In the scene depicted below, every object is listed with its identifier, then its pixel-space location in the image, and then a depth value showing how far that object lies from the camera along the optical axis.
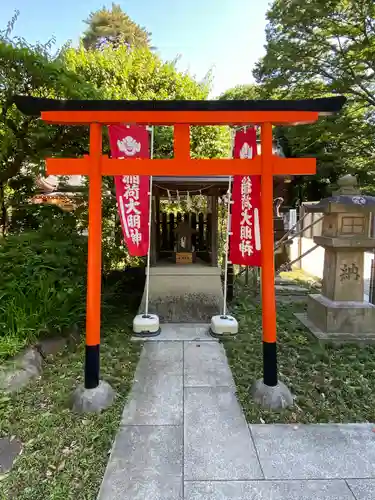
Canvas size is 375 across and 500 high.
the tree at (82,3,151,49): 29.62
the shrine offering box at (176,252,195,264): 6.95
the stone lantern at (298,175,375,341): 5.57
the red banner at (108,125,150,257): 4.68
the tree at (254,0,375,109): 9.16
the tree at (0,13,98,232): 6.09
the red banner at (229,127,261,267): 4.51
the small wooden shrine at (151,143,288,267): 6.24
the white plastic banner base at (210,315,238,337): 5.71
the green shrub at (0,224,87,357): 4.55
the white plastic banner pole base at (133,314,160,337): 5.71
